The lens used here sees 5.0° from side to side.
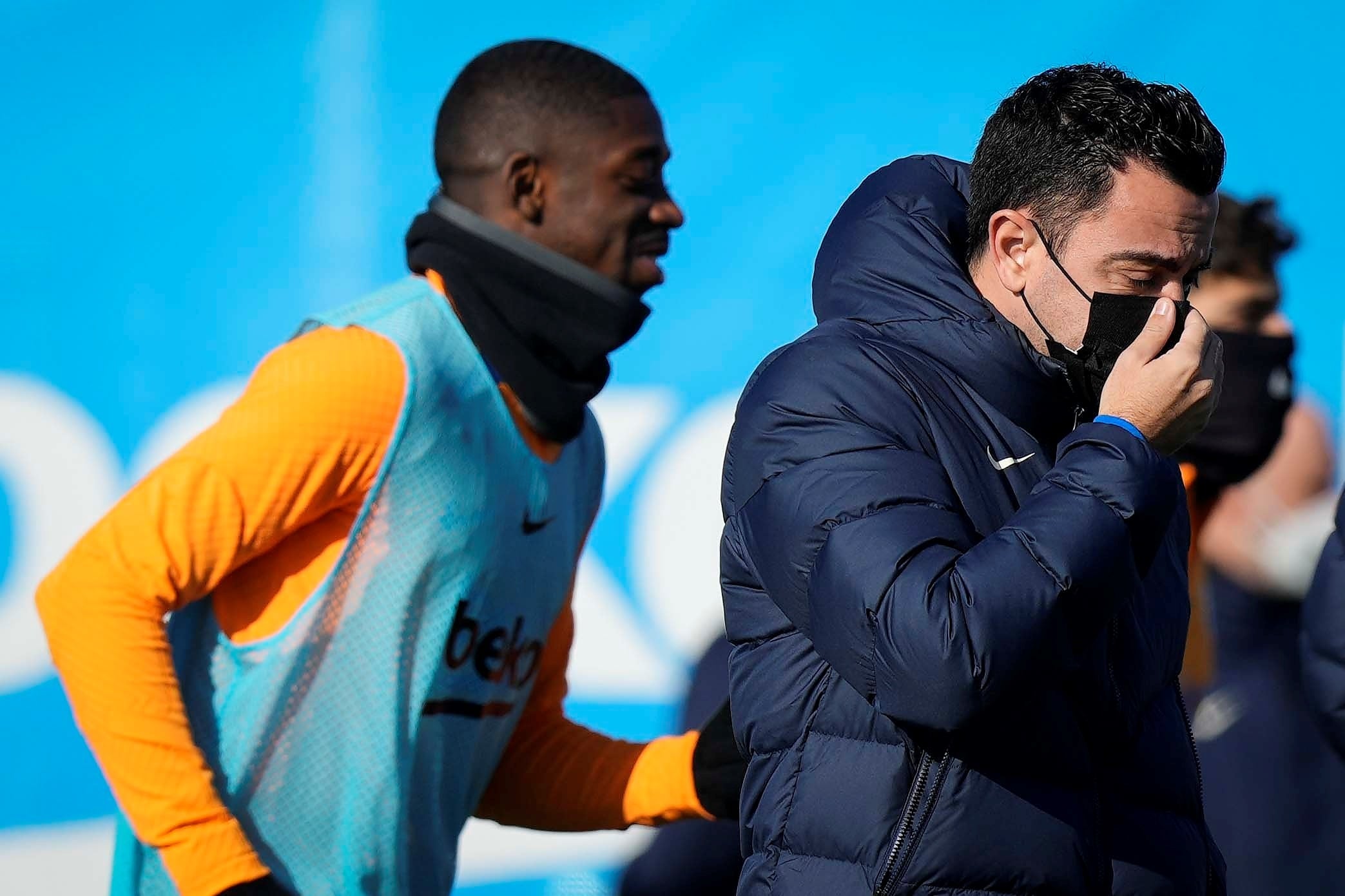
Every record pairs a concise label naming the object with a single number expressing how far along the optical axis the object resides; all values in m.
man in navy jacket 10.19
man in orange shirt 10.49
